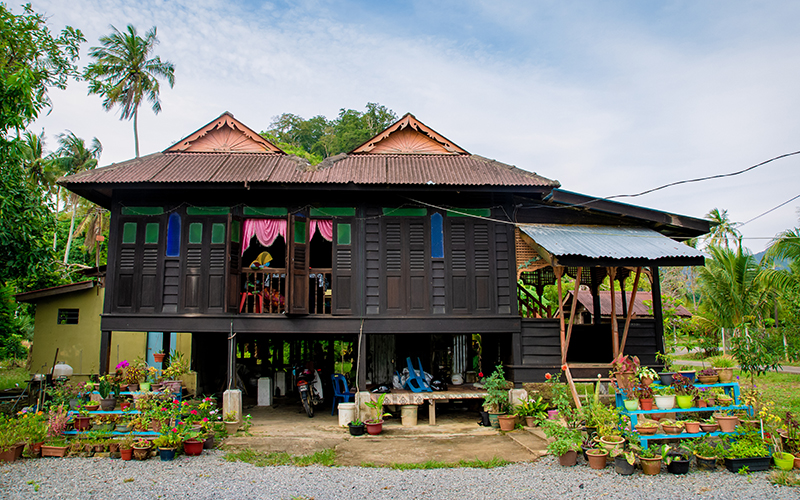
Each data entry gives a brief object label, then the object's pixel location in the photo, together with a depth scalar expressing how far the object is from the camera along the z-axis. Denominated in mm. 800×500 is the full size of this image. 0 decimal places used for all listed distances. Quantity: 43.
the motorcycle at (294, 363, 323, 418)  10747
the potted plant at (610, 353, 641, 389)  7412
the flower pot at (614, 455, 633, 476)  6348
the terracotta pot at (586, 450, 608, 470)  6578
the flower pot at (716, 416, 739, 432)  6879
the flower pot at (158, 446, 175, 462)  7305
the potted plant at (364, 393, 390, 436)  9031
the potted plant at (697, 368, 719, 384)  7652
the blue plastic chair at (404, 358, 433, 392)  10508
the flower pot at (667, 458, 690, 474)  6289
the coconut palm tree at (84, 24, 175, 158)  22656
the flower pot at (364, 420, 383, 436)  9023
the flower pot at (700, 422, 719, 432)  7004
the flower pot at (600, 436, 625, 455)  6613
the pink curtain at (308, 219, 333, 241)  10273
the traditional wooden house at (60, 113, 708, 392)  9859
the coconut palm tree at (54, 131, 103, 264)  25750
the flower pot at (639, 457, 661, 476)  6340
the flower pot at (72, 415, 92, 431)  7992
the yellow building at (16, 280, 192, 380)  14430
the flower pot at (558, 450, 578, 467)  6797
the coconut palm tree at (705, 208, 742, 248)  32812
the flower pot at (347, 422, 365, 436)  8969
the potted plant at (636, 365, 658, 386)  7219
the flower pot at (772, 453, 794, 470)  6312
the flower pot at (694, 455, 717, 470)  6484
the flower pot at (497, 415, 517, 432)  9148
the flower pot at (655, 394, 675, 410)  7176
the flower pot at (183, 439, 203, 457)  7559
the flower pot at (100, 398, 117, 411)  8289
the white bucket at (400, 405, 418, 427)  9938
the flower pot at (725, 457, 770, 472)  6340
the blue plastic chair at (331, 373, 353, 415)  10866
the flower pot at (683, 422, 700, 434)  6945
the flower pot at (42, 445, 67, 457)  7445
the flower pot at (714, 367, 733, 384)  7559
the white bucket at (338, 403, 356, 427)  9625
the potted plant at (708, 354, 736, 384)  7568
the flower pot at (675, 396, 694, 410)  7277
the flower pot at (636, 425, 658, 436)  6711
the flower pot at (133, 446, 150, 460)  7336
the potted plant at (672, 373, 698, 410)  7395
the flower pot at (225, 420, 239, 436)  9297
